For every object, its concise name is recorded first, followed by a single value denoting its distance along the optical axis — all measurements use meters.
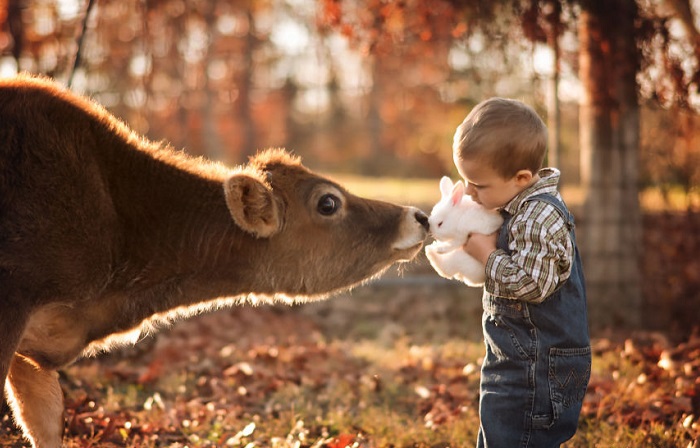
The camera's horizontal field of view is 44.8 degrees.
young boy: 4.03
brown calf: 4.23
